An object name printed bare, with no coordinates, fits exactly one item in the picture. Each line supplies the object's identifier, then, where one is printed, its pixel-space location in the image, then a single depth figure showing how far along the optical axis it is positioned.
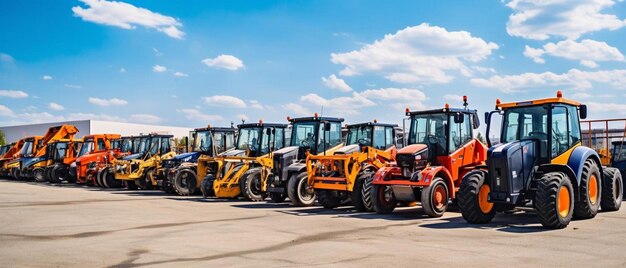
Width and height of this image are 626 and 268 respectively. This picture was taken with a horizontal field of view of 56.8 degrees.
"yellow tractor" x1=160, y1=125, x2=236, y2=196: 21.33
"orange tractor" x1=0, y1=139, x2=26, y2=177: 38.25
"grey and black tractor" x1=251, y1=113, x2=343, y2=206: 16.53
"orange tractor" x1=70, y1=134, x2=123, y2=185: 28.72
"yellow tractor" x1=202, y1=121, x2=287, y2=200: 18.55
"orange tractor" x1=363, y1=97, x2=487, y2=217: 13.23
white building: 73.94
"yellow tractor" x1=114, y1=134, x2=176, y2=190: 24.62
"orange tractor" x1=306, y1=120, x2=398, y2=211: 14.93
